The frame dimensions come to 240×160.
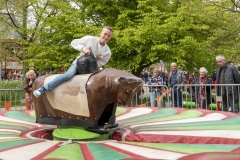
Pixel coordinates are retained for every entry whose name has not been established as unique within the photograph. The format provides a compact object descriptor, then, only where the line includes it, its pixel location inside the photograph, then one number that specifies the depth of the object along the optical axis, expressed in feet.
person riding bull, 11.59
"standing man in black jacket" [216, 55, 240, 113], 23.24
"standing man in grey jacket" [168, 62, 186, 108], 27.61
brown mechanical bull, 10.84
